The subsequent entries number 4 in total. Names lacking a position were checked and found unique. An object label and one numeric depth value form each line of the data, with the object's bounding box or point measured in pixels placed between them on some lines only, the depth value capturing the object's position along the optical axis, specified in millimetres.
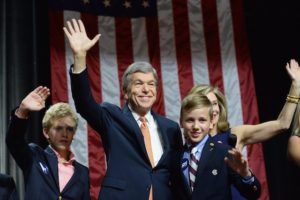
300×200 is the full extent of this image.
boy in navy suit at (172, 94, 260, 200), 4020
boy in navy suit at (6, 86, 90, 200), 4742
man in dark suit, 4230
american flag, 7477
